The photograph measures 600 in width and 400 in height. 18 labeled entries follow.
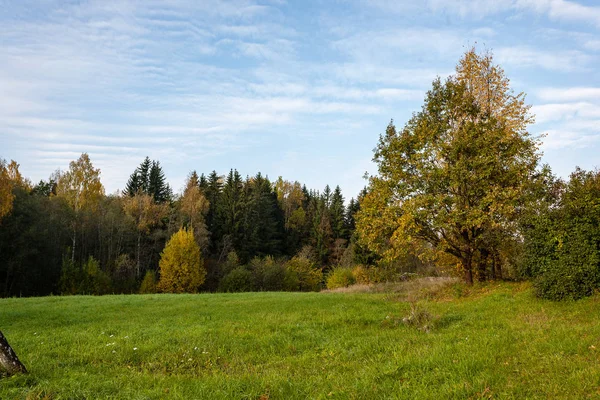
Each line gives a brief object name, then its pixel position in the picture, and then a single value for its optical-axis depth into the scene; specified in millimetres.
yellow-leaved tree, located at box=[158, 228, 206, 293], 45562
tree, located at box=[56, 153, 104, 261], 48438
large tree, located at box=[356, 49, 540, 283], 16766
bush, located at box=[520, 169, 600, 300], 12172
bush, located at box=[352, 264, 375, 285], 45500
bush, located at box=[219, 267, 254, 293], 48906
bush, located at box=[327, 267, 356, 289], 48188
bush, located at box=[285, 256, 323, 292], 57000
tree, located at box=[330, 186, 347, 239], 75938
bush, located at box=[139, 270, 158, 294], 44938
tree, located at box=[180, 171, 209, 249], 55112
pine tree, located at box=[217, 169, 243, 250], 64375
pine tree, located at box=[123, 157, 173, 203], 70375
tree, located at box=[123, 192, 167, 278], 53375
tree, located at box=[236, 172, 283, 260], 65500
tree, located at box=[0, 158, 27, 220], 33188
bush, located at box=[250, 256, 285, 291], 54781
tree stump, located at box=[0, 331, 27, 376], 7066
